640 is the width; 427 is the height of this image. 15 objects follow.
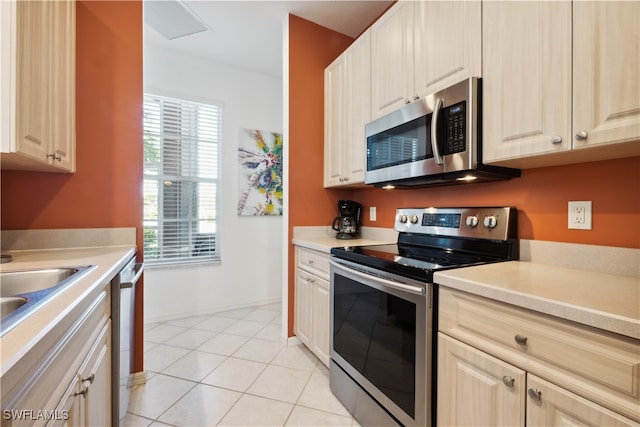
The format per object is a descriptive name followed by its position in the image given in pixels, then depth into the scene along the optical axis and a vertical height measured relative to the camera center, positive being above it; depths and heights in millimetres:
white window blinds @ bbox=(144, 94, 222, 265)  3000 +346
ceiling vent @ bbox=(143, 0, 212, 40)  2311 +1663
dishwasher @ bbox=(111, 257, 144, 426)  1299 -607
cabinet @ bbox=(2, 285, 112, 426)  529 -409
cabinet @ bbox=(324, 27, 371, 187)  2072 +777
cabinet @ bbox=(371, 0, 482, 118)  1352 +887
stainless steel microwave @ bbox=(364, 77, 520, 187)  1312 +376
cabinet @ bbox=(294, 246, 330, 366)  1952 -651
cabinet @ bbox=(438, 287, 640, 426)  691 -440
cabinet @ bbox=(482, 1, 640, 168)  899 +476
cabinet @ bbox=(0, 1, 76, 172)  1071 +553
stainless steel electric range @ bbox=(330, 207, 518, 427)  1151 -438
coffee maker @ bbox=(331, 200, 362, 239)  2393 -60
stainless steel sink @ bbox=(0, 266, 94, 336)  808 -255
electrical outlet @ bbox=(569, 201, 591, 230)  1189 -2
